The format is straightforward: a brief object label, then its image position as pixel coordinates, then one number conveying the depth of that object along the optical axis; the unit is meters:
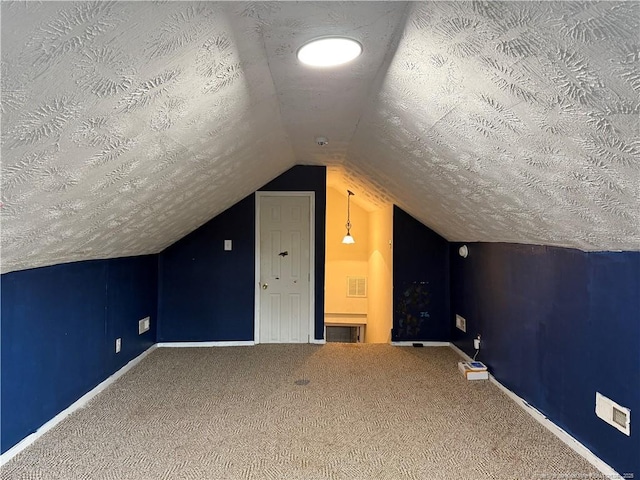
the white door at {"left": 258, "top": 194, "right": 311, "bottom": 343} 4.84
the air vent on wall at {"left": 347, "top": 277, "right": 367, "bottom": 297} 7.80
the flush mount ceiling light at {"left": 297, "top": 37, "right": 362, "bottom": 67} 1.63
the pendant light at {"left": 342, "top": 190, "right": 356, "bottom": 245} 6.32
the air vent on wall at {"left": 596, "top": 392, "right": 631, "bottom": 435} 1.96
